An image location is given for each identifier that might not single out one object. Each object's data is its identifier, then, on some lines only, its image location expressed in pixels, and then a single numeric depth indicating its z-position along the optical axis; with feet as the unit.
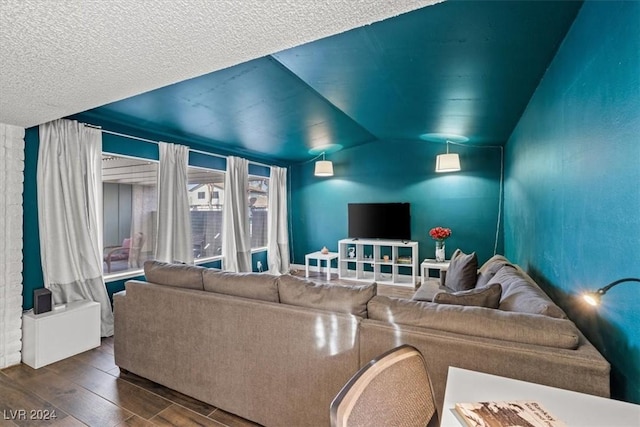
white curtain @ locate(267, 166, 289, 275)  20.76
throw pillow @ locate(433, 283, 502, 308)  5.79
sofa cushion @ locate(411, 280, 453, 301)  9.70
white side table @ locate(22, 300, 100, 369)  8.46
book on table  2.77
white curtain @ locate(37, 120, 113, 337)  9.62
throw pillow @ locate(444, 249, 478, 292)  9.39
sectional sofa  4.26
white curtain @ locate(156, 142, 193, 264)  13.34
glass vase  16.55
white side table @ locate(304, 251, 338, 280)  18.73
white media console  17.62
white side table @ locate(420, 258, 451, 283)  15.41
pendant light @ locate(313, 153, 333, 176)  18.49
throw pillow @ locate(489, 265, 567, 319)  4.92
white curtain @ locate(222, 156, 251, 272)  17.17
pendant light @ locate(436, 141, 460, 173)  15.44
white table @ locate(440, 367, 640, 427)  2.88
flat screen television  18.33
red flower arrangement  16.49
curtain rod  10.86
